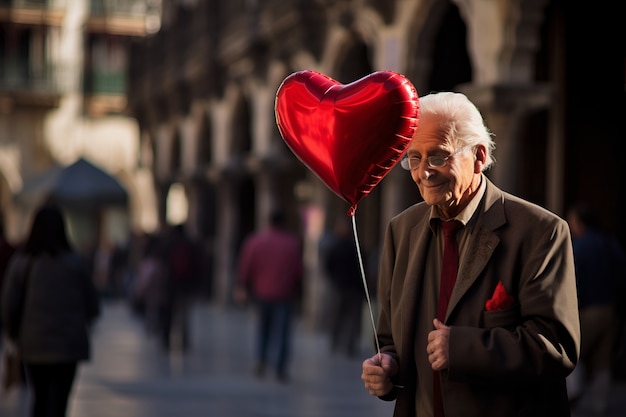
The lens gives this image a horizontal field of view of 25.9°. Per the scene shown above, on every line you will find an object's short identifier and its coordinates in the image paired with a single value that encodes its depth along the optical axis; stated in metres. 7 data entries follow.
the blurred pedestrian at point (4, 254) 12.16
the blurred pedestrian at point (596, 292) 10.54
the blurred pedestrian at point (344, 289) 16.27
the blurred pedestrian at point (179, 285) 15.83
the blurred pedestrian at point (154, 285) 16.24
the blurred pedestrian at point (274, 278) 13.71
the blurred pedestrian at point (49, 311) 7.63
